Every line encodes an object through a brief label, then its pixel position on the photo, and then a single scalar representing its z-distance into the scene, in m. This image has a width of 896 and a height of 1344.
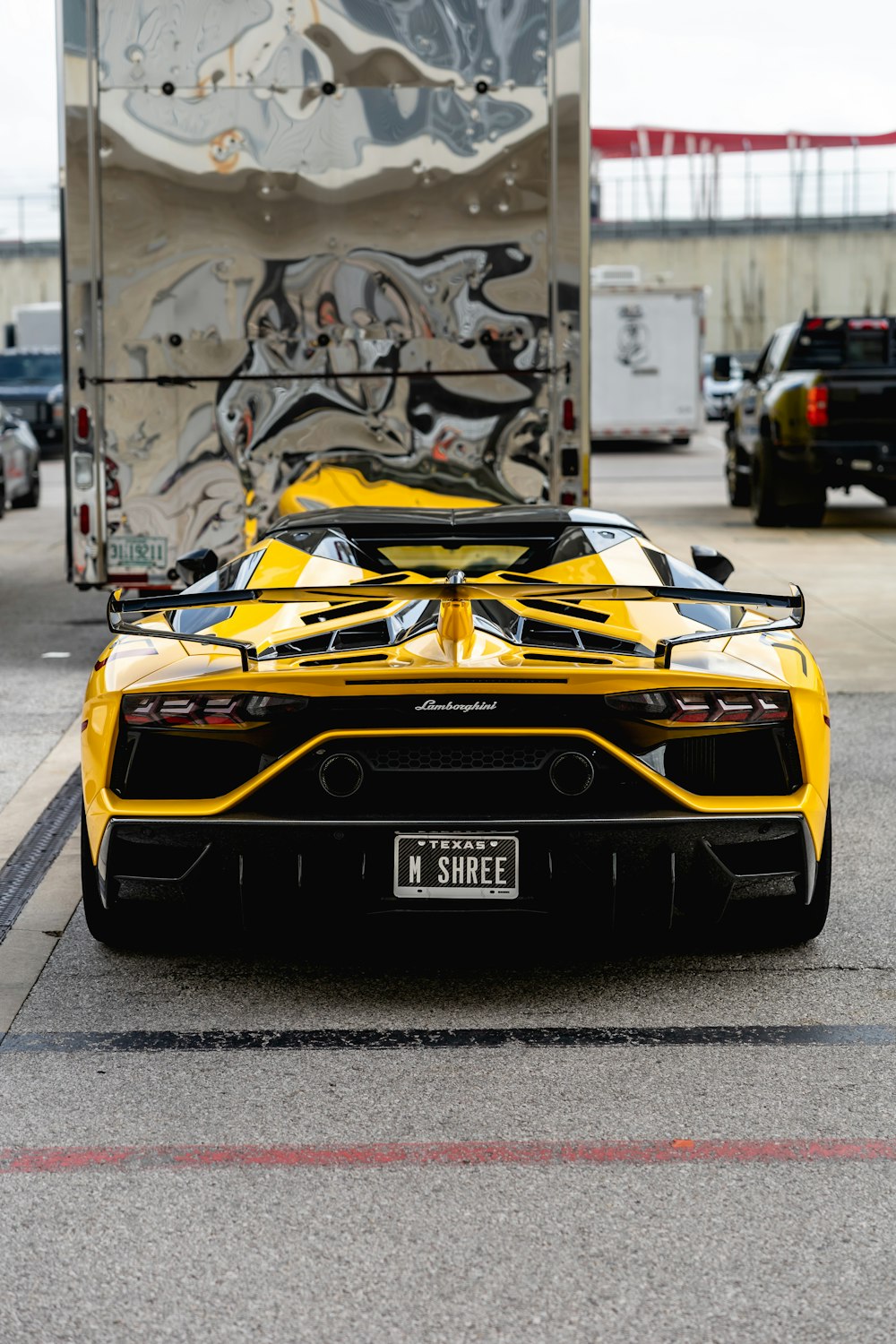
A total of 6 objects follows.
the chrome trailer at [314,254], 9.56
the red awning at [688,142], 61.62
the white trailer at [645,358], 33.59
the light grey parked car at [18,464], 22.05
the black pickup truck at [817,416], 18.78
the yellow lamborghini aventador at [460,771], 4.68
